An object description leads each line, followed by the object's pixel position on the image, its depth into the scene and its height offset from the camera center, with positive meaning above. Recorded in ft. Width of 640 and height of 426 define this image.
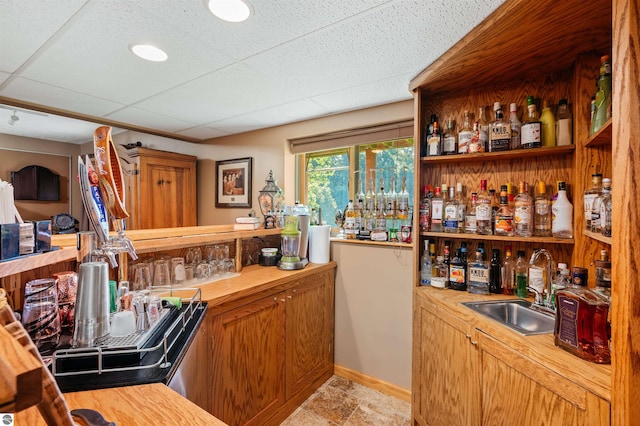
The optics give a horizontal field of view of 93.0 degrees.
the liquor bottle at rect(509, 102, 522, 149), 5.77 +1.51
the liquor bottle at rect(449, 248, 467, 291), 6.15 -1.35
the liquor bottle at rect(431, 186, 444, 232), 6.45 -0.07
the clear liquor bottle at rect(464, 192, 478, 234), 6.15 -0.21
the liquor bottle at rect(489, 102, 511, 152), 5.72 +1.43
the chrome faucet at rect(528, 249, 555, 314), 5.13 -1.48
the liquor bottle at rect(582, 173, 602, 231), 4.53 +0.22
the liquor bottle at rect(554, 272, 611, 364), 3.49 -1.39
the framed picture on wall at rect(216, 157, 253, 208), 10.69 +0.97
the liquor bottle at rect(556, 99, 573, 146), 5.31 +1.46
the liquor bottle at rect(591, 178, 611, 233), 4.34 +0.00
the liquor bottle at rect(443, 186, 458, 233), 6.28 -0.18
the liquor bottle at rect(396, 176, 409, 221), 7.64 +0.14
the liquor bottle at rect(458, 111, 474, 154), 6.12 +1.43
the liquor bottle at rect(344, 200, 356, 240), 8.37 -0.37
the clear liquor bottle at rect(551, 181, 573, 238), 5.26 -0.12
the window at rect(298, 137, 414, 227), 8.05 +1.06
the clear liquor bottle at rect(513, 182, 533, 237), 5.57 -0.08
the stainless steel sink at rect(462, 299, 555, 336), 4.96 -1.80
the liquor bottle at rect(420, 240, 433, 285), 6.59 -1.31
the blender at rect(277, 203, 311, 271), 7.53 -0.78
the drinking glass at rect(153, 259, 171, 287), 5.80 -1.24
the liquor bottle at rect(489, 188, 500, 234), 6.02 +0.07
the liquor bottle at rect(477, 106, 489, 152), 6.01 +1.45
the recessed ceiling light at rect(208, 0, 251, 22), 4.06 +2.76
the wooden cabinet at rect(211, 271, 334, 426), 5.44 -3.04
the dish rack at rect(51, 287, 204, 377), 3.02 -1.54
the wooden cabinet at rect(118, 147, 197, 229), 10.33 +0.77
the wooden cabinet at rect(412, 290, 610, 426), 3.49 -2.47
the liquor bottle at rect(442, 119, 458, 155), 6.38 +1.43
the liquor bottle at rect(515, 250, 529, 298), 5.68 -1.26
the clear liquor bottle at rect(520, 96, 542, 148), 5.43 +1.42
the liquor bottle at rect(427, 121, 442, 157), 6.43 +1.43
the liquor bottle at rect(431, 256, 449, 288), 6.31 -1.41
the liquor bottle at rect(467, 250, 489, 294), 5.90 -1.33
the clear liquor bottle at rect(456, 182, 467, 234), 6.31 +0.01
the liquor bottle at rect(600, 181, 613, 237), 3.99 -0.09
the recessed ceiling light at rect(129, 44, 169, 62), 5.18 +2.76
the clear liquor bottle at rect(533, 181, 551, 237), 5.58 -0.12
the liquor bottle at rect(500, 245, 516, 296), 5.90 -1.28
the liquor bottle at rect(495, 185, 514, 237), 5.72 -0.16
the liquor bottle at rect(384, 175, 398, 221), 7.86 +0.20
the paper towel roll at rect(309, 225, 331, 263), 8.31 -0.94
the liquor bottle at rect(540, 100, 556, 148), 5.53 +1.48
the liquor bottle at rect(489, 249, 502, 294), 5.97 -1.29
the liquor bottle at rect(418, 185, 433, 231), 6.57 -0.05
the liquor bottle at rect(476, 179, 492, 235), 5.96 -0.09
